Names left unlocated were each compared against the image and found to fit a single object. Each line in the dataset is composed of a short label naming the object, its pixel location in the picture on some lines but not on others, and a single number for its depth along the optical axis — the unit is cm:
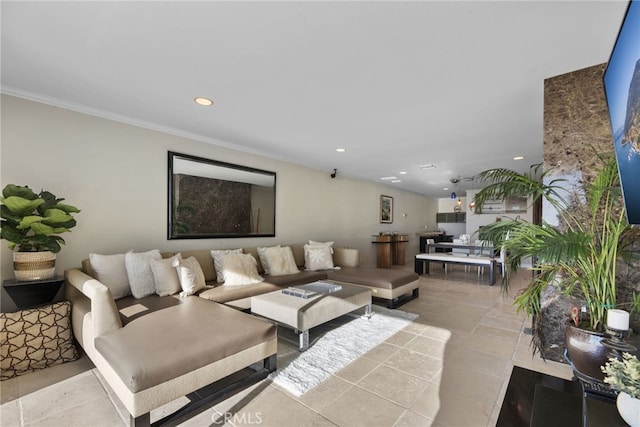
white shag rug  212
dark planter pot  175
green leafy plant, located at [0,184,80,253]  215
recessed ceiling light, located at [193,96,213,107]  265
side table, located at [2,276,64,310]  221
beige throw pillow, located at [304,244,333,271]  455
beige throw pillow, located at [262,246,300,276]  404
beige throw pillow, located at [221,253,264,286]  336
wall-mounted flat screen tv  115
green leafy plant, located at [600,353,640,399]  90
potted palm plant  181
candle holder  162
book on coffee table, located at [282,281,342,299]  301
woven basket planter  226
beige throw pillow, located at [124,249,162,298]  272
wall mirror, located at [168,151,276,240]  356
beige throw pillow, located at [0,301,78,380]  211
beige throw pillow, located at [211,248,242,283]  353
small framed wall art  795
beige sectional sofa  151
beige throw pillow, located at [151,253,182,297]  281
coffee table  260
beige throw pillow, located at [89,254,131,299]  262
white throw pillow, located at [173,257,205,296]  290
